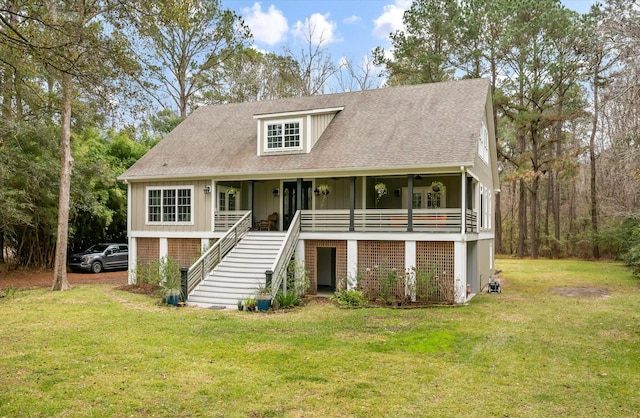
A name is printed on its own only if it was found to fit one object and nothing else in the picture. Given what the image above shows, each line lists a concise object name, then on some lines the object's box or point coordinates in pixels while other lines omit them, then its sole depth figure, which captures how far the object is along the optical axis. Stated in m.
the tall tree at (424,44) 29.34
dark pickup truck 22.73
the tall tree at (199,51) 29.97
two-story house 14.08
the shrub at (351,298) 13.29
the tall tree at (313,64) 33.03
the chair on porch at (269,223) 17.73
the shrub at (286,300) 13.02
